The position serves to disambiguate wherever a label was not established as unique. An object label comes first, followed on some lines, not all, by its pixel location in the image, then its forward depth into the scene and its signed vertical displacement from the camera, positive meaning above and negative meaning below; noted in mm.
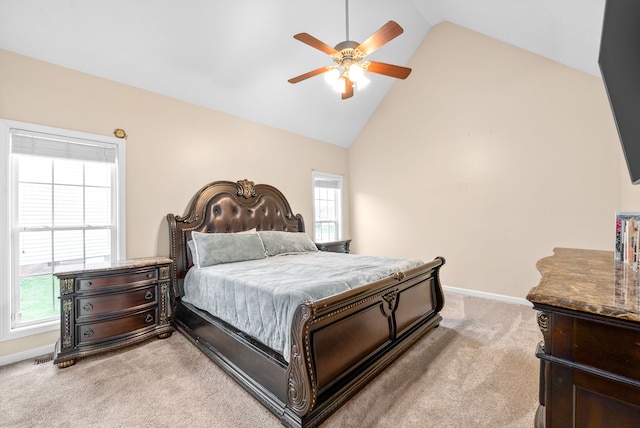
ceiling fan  2118 +1344
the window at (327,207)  5188 +161
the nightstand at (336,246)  4352 -530
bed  1581 -830
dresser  775 -437
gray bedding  1786 -541
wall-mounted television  1150 +678
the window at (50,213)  2395 +28
